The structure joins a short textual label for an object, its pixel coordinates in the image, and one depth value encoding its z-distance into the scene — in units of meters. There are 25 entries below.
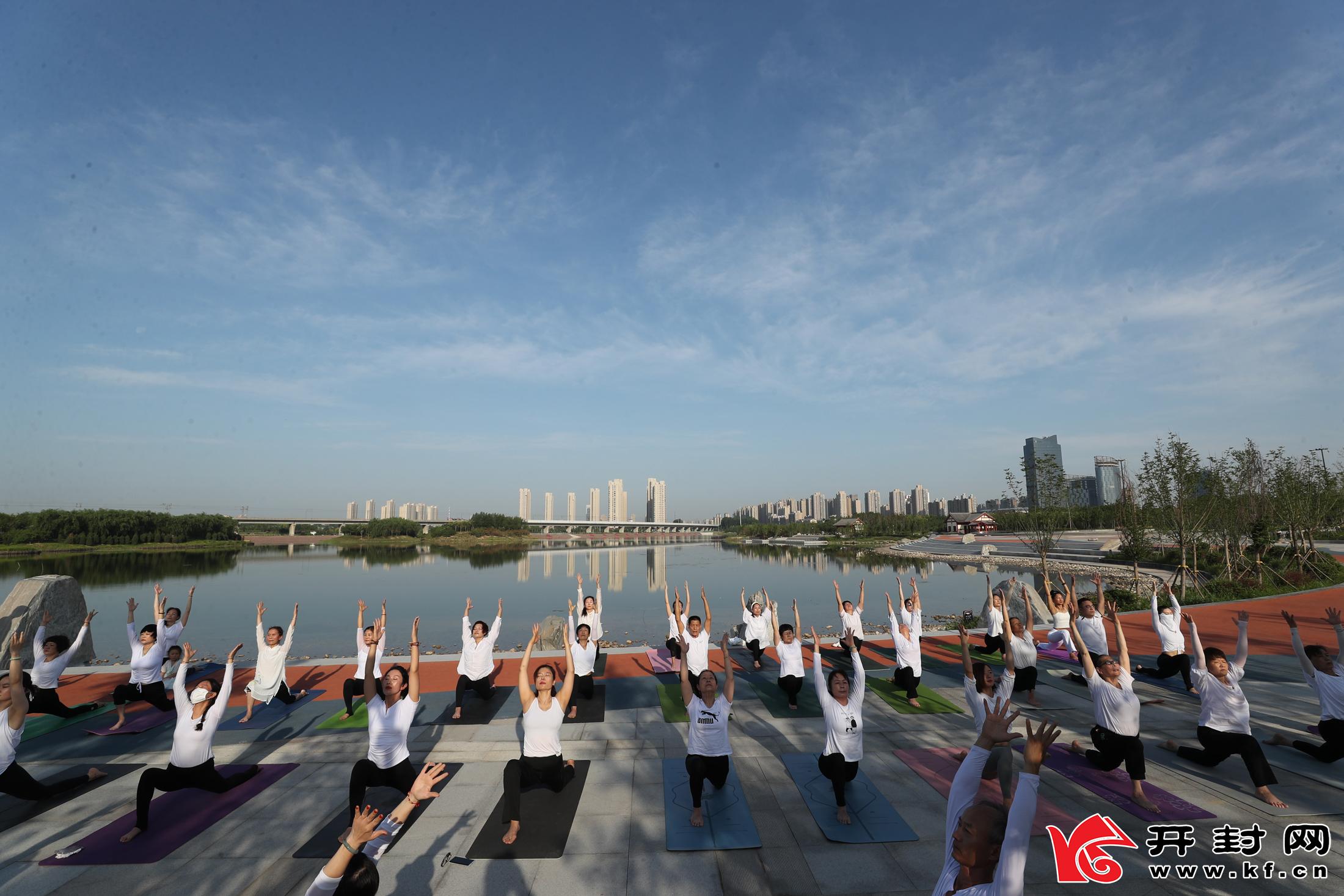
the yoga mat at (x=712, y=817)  5.55
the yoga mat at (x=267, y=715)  9.25
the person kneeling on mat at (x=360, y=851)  2.72
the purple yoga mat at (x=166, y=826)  5.48
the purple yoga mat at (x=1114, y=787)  6.01
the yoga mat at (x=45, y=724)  9.05
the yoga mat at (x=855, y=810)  5.60
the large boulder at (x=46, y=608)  12.90
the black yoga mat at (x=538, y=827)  5.46
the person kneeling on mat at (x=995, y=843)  2.51
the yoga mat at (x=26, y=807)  6.21
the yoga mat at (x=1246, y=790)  6.07
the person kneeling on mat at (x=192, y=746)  5.94
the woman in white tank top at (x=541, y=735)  5.84
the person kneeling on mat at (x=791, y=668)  9.72
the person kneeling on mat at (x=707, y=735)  6.02
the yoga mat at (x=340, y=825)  5.58
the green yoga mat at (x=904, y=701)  9.59
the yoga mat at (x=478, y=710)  9.29
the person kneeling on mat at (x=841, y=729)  6.00
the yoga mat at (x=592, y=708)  9.38
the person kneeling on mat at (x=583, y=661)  9.50
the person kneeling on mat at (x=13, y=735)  5.88
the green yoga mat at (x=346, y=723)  9.10
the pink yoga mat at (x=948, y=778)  5.95
